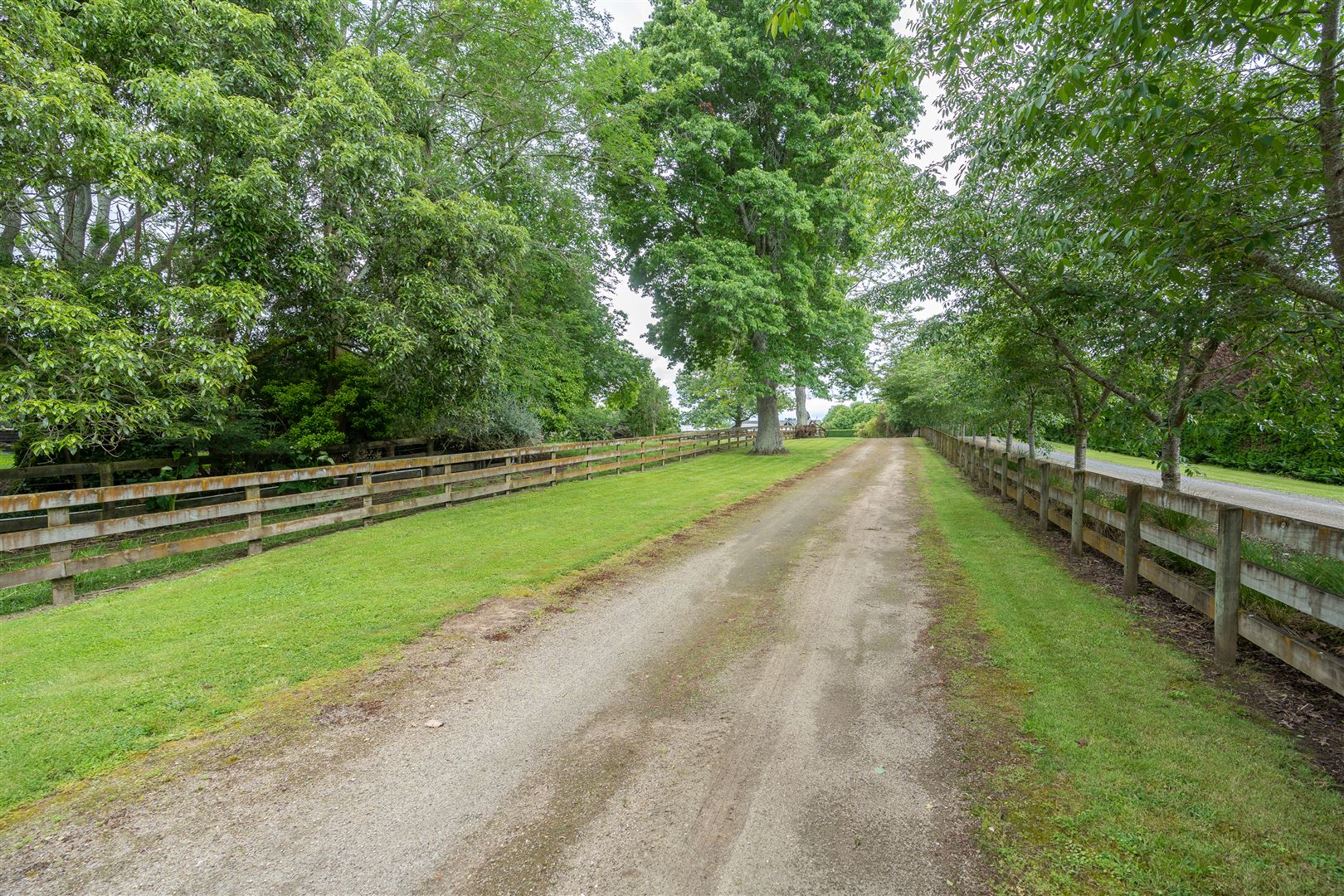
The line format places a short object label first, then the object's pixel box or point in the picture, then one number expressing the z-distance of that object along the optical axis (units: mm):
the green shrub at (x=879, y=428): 54222
